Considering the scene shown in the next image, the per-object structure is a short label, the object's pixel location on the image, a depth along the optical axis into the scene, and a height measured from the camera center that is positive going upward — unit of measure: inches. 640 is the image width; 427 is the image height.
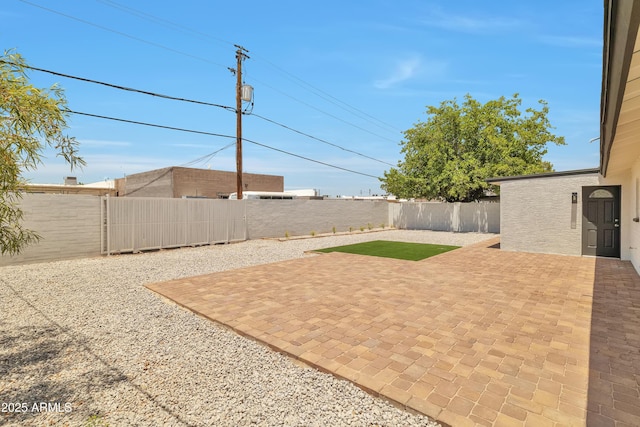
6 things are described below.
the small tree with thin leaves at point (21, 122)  113.0 +33.8
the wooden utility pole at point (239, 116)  621.3 +191.9
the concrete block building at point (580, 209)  324.8 +2.4
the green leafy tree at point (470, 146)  808.9 +181.3
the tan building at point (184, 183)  1114.1 +102.6
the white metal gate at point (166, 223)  434.3 -23.0
